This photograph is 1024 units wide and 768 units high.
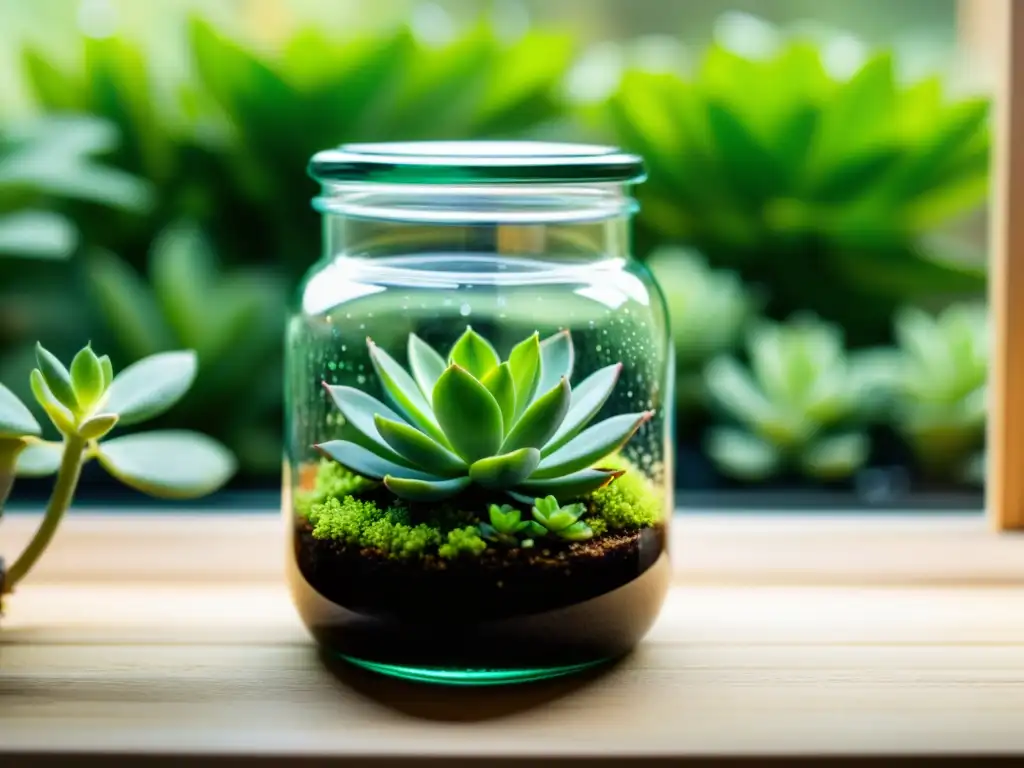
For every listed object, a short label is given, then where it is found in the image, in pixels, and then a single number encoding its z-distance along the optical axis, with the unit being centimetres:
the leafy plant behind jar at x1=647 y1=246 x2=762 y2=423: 119
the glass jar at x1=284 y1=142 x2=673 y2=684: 65
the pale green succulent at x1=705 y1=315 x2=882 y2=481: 116
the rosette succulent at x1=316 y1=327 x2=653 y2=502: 64
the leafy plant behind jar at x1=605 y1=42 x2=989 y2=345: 117
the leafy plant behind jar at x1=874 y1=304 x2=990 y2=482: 117
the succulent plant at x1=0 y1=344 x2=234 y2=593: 69
